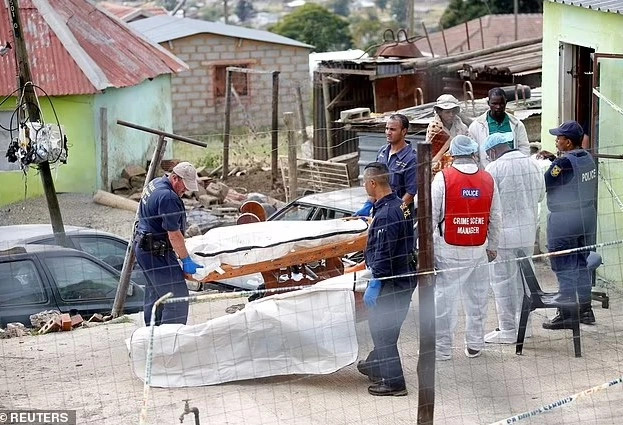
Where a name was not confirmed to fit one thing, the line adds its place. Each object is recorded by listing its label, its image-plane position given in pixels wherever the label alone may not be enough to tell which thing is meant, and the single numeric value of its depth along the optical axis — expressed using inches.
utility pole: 557.9
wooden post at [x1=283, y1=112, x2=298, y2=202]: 721.6
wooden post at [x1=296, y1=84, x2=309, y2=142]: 938.3
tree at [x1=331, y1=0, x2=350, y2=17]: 3230.8
